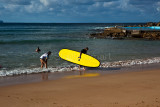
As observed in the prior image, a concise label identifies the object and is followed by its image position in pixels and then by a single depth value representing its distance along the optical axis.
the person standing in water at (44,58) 12.53
